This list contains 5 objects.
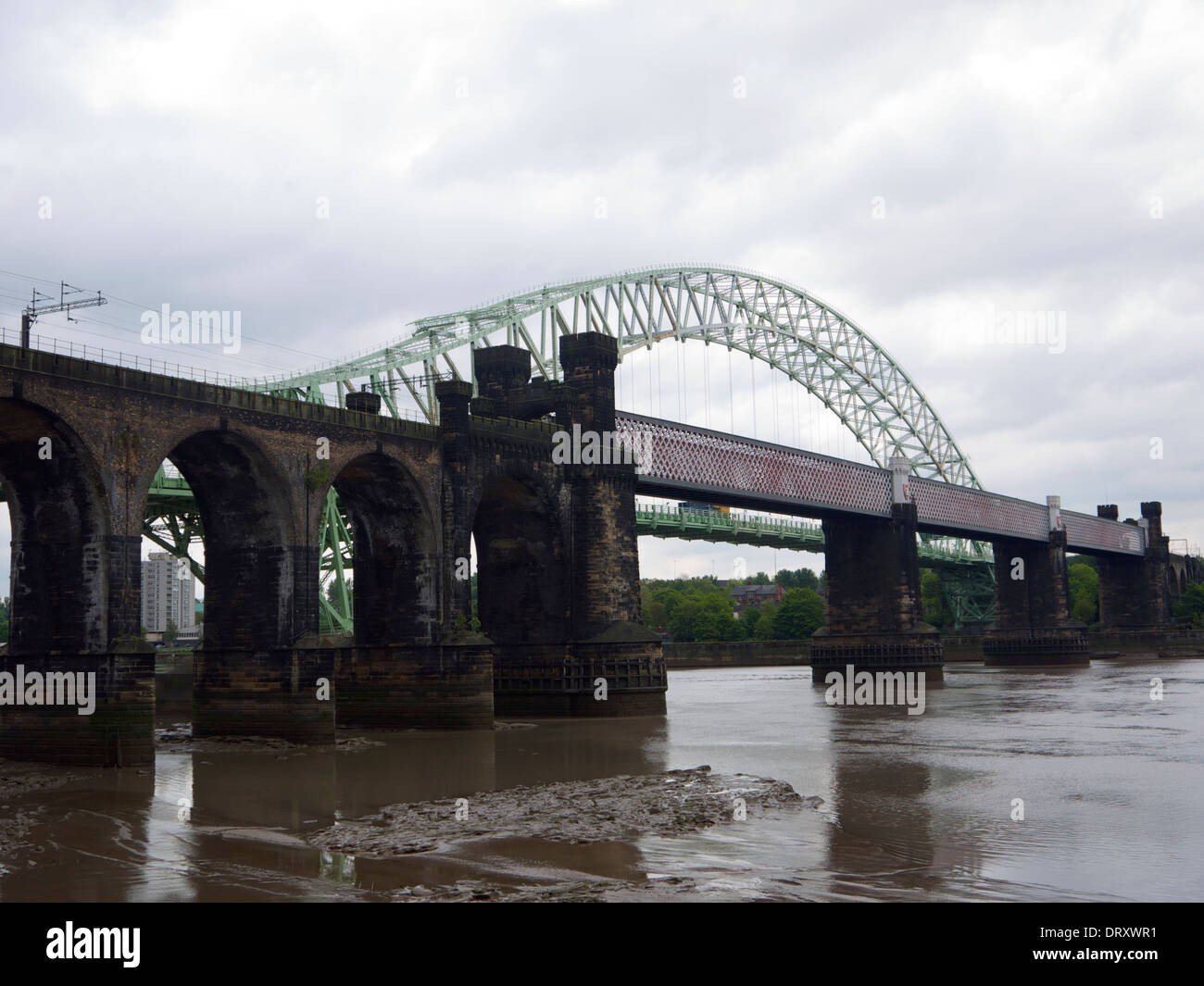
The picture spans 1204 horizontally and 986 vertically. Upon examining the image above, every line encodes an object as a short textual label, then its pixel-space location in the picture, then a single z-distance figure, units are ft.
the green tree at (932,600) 553.23
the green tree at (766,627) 545.07
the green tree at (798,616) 517.96
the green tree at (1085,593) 518.37
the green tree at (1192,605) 463.01
